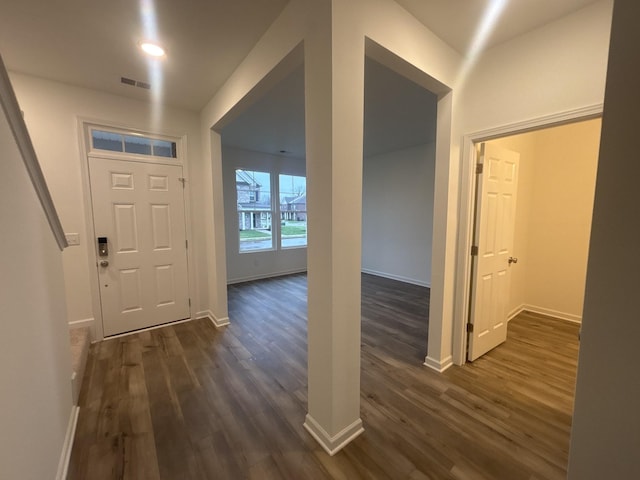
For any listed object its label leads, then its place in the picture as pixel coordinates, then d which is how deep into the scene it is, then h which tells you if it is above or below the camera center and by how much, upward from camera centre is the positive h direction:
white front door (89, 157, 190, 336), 2.98 -0.31
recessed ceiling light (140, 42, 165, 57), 2.10 +1.35
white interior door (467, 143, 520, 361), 2.38 -0.27
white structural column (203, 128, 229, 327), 3.26 -0.14
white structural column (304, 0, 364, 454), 1.43 -0.01
